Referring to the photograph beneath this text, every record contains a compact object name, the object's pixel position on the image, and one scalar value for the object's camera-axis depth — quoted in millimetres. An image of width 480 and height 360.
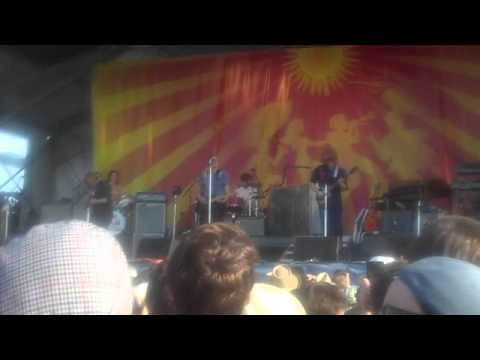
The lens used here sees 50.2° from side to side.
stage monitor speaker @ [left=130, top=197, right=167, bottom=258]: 6941
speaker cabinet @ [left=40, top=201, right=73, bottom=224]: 7664
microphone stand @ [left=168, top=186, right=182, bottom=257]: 8062
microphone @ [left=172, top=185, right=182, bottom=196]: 8077
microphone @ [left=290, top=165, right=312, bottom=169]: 8547
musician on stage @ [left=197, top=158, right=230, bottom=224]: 7914
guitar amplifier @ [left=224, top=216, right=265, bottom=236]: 6859
